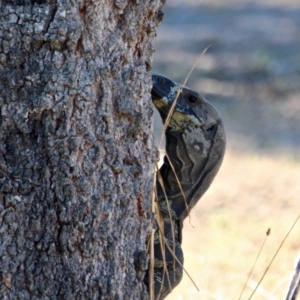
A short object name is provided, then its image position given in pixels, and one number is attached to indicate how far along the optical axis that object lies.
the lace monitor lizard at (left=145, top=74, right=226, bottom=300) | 6.65
